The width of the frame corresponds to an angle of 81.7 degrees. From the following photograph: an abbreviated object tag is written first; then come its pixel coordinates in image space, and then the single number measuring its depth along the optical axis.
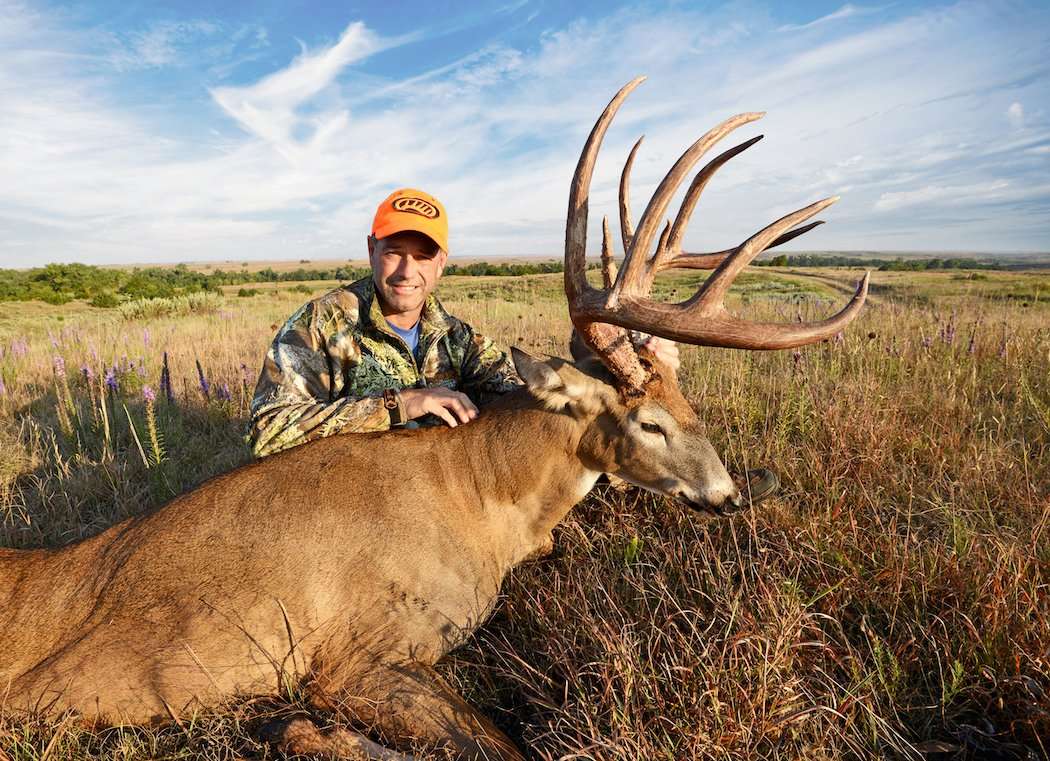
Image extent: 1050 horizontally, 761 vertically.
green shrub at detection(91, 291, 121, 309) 21.61
